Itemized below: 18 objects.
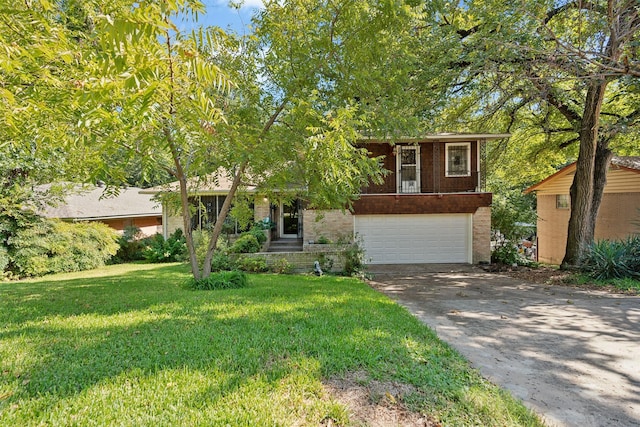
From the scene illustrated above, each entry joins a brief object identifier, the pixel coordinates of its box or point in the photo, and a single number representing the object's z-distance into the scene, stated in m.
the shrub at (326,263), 11.55
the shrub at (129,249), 16.62
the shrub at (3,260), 11.70
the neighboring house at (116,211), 16.81
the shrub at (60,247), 12.33
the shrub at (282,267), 11.40
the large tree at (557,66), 7.41
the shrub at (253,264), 11.42
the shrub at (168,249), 15.41
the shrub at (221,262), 11.26
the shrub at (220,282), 7.41
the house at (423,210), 13.06
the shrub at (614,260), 9.00
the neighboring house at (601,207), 12.65
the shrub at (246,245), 12.04
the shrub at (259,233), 13.07
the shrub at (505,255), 13.12
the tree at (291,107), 4.83
